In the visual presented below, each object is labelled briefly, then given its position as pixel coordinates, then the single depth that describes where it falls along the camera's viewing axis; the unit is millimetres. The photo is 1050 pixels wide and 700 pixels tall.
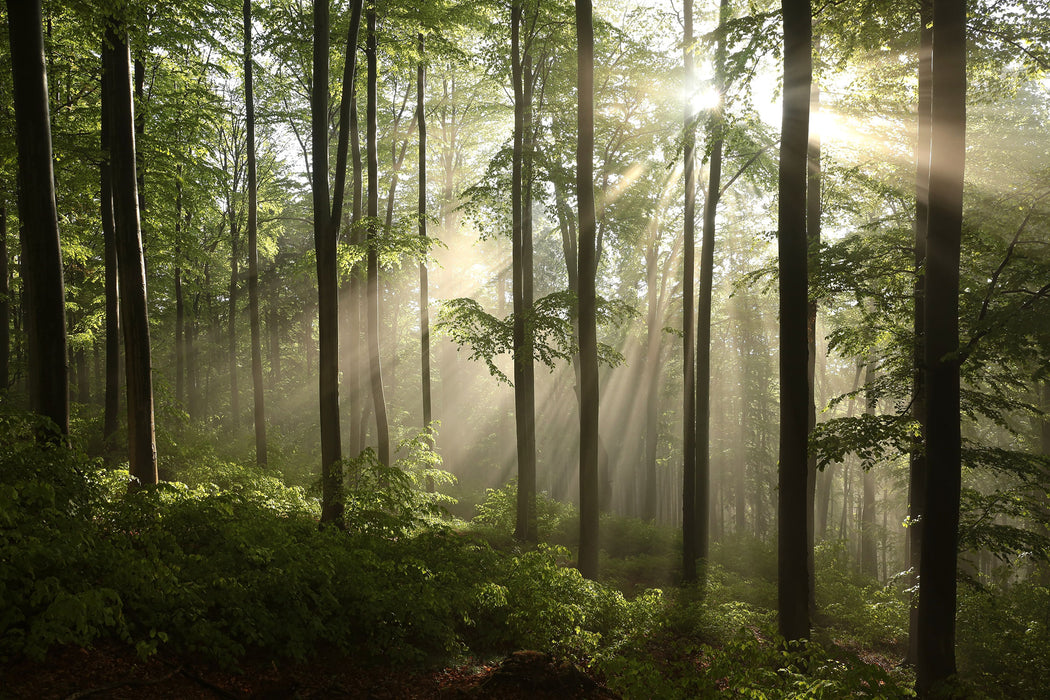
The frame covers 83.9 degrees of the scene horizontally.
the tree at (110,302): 12305
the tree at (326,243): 9711
